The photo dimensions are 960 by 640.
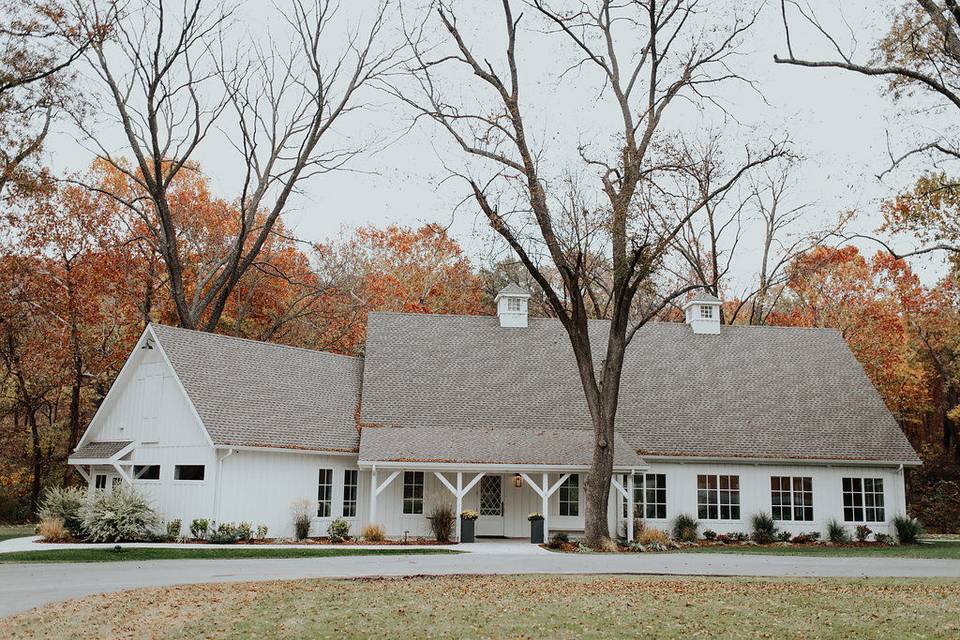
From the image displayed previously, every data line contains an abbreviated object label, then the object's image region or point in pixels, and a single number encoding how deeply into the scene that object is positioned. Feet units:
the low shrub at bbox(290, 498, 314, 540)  75.82
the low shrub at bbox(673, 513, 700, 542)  82.74
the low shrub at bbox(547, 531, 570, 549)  72.22
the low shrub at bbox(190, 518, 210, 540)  71.92
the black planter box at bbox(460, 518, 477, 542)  75.87
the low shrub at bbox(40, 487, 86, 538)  71.46
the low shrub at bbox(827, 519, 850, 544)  84.02
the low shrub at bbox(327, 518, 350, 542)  76.28
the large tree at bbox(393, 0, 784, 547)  70.44
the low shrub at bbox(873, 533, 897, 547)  83.41
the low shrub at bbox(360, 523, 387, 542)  76.02
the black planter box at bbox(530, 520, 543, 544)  77.20
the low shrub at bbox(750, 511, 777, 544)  83.52
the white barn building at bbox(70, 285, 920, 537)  76.54
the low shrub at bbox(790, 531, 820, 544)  83.76
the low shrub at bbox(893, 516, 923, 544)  83.76
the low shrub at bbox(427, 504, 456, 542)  76.48
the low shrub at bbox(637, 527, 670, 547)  76.28
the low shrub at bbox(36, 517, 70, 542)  69.72
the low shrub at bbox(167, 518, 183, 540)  72.28
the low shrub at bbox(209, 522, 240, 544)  71.46
